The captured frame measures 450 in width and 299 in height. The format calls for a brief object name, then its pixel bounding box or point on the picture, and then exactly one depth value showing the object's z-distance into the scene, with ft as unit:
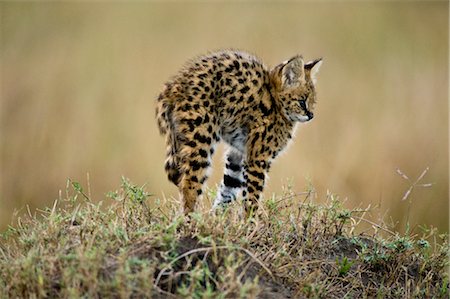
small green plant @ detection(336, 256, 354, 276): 39.37
